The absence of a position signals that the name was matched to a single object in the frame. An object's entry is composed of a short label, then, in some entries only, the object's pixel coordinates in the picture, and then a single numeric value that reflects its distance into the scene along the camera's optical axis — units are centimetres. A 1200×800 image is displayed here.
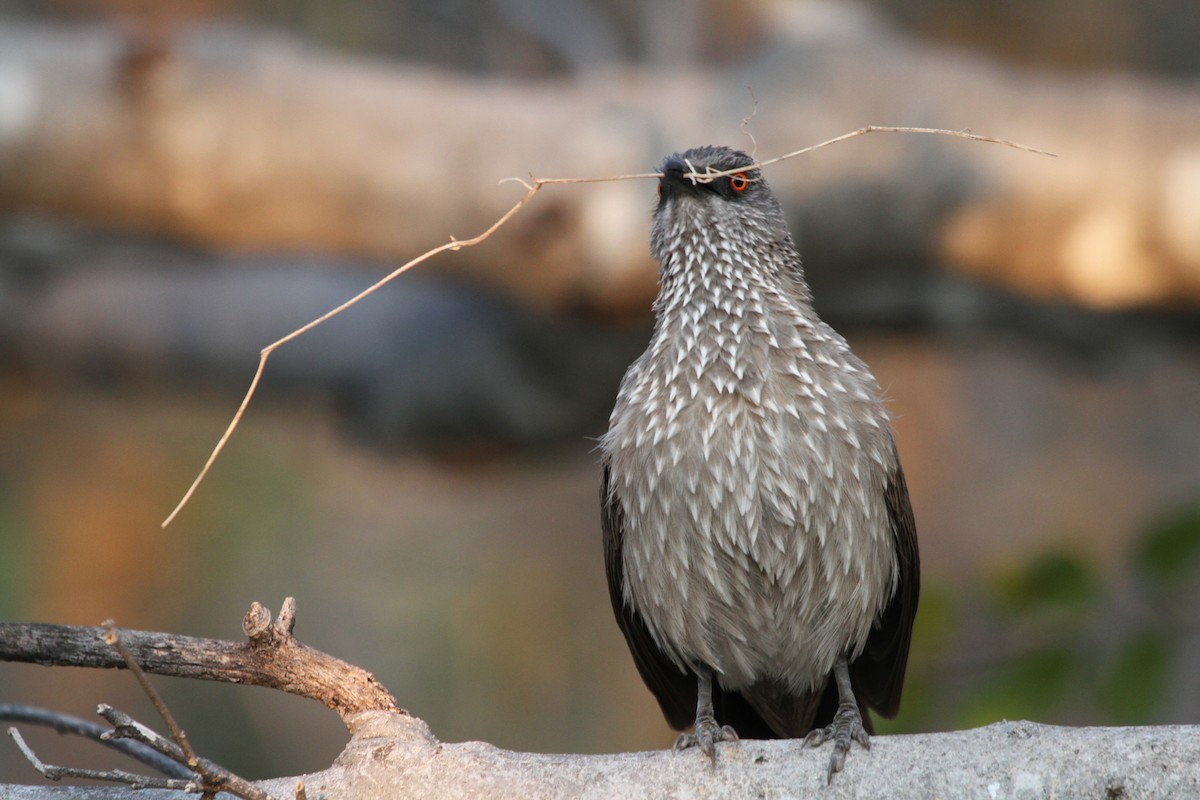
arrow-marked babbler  665
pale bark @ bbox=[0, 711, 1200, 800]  490
